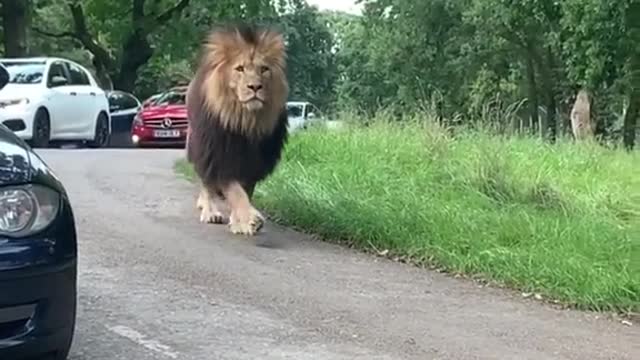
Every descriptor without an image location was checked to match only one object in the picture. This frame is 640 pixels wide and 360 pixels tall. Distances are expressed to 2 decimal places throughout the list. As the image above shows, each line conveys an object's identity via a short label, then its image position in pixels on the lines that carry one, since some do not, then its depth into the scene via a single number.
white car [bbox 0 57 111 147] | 17.70
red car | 24.97
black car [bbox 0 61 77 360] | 4.28
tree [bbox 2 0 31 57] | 33.59
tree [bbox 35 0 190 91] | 40.78
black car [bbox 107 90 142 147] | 26.59
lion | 8.96
